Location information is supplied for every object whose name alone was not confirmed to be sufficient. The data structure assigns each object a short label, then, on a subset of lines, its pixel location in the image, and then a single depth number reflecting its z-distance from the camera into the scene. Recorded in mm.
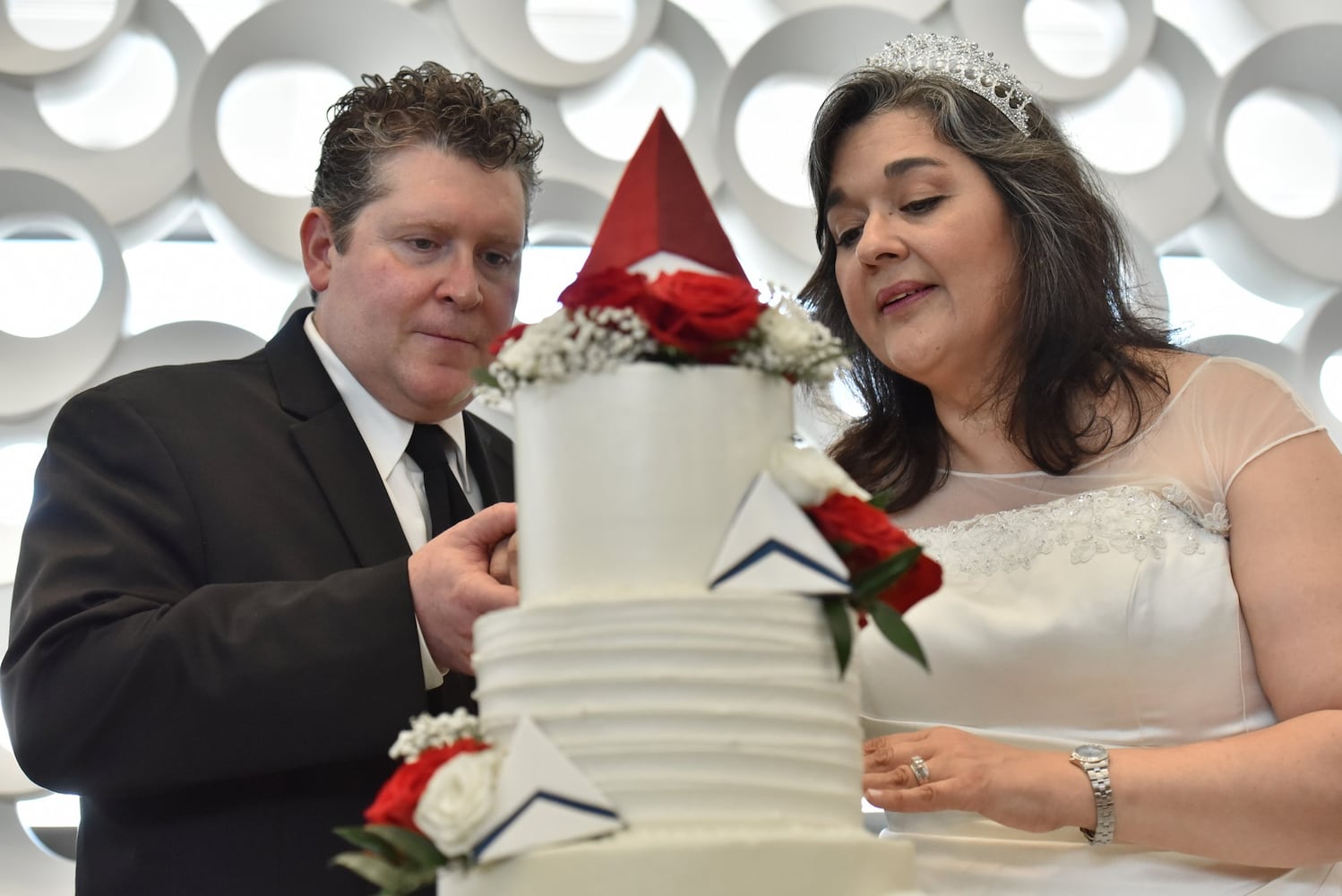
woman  2172
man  2080
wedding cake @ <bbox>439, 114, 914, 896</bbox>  1446
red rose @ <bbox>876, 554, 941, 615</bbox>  1622
